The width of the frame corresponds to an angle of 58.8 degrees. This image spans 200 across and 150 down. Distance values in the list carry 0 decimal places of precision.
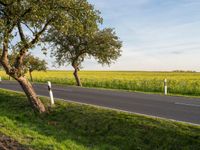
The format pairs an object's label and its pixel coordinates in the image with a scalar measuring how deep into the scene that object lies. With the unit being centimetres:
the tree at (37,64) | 2479
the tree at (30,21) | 678
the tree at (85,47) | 1685
